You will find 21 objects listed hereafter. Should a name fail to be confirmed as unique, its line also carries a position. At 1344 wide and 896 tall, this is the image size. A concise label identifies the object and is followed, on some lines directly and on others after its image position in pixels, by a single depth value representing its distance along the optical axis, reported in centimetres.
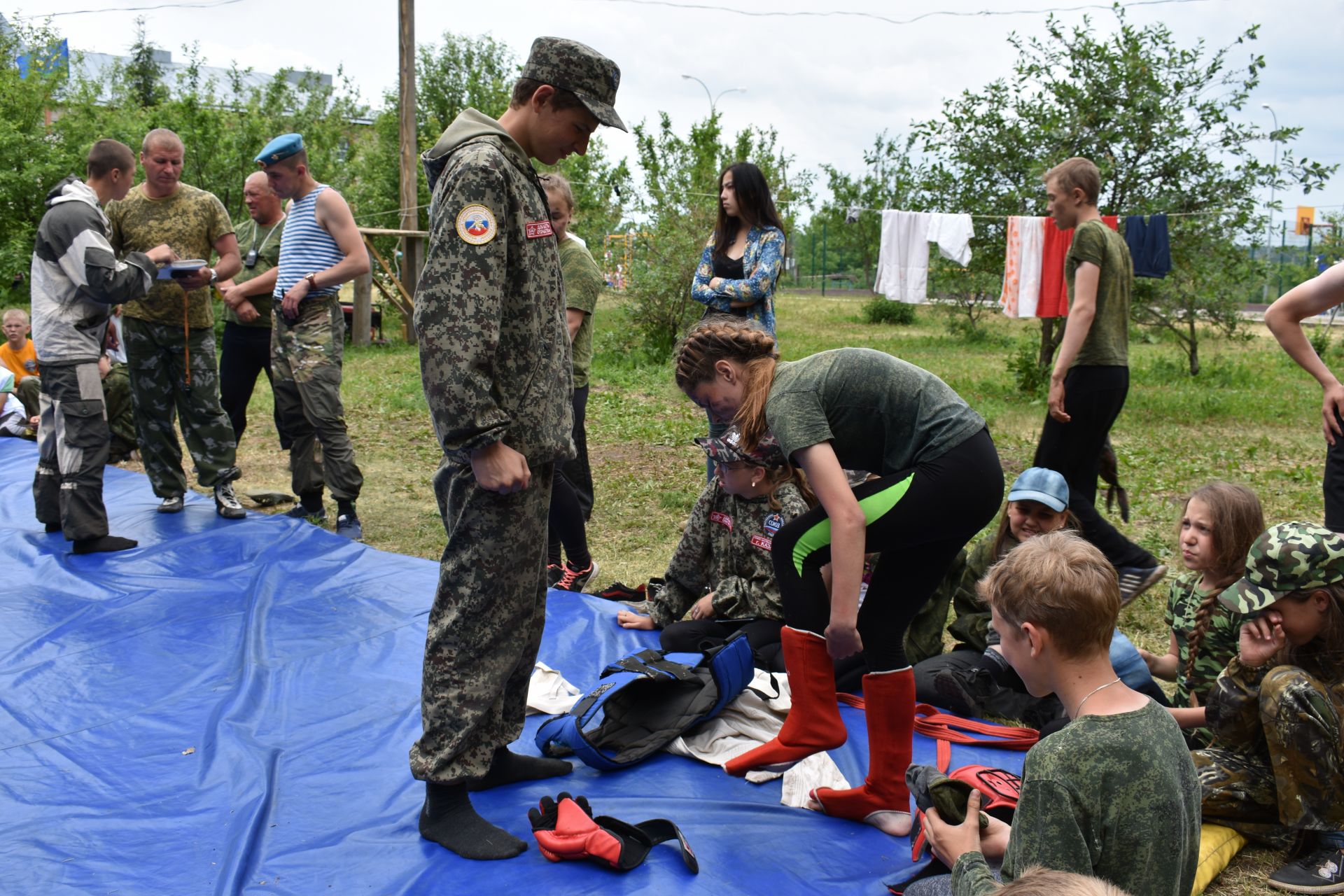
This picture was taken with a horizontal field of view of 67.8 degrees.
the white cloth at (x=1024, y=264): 948
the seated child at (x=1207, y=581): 287
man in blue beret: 498
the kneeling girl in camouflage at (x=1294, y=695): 236
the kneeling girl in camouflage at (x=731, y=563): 352
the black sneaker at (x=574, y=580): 448
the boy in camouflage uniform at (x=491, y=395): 220
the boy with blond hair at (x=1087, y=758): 165
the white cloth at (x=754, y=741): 275
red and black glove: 229
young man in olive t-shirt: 436
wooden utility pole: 1215
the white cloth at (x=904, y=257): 1073
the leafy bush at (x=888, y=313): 2102
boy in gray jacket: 453
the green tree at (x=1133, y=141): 1007
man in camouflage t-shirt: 512
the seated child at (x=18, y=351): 777
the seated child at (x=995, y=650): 332
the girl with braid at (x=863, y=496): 238
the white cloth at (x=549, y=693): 321
